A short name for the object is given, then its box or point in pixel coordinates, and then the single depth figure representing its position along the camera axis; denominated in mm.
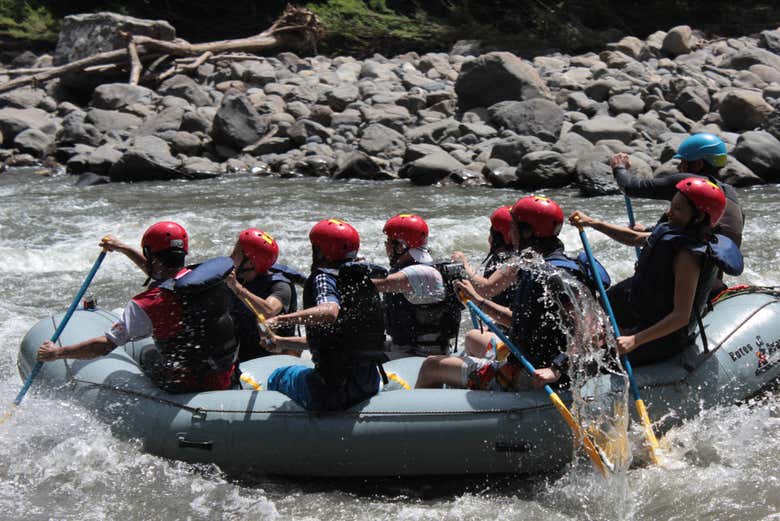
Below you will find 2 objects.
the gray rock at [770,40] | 21344
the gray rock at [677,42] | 21219
